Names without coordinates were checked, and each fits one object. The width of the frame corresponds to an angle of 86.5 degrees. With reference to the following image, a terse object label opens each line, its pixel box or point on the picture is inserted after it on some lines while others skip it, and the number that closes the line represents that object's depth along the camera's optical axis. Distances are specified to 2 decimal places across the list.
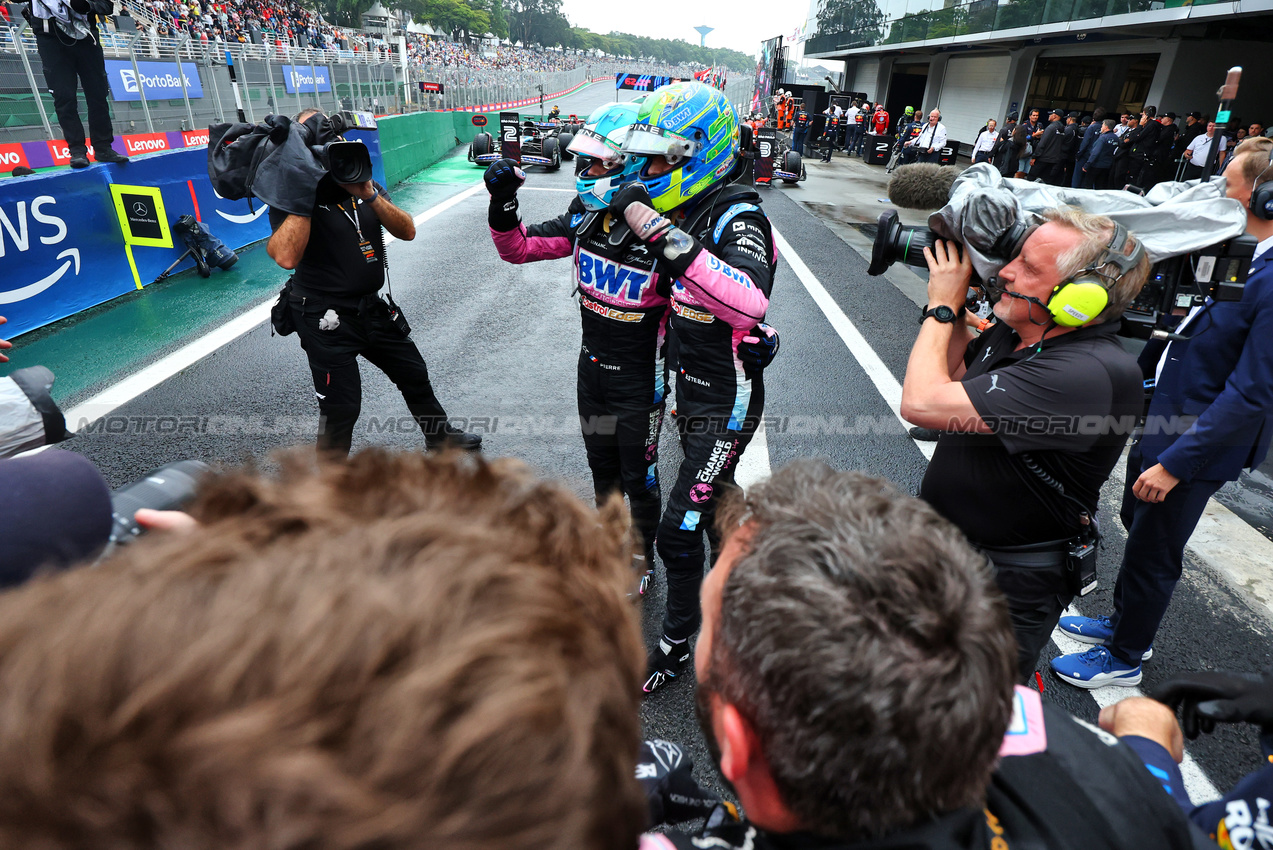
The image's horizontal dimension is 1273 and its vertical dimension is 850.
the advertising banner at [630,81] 23.75
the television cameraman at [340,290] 3.65
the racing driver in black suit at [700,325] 2.68
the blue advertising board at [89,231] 5.66
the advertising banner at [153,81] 11.08
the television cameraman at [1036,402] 1.97
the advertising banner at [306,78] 15.97
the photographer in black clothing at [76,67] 7.54
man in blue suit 2.44
